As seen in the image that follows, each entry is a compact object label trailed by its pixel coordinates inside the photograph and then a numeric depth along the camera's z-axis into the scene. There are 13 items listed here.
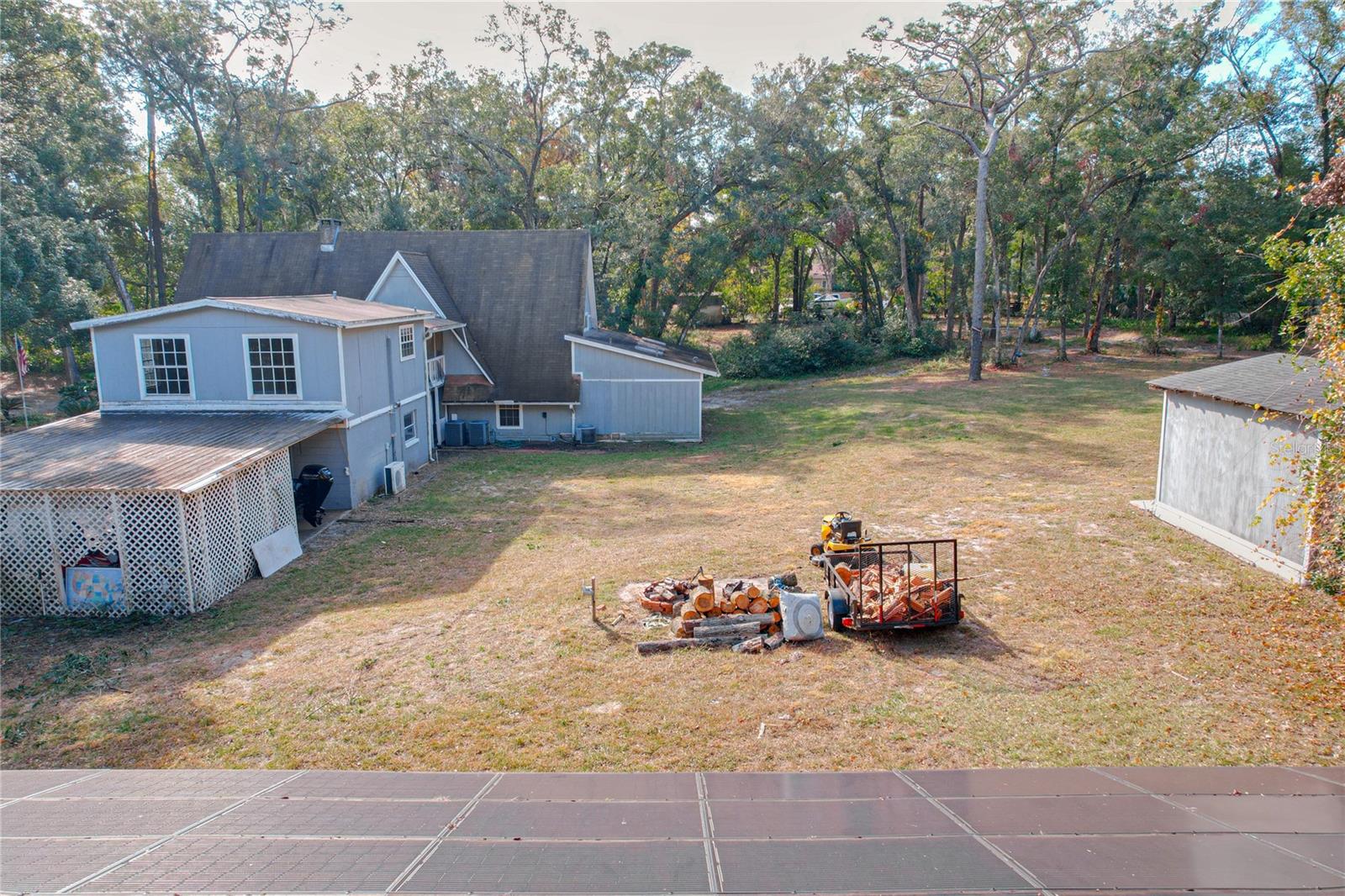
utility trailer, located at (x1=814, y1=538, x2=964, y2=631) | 10.73
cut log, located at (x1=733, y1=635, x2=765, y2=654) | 10.63
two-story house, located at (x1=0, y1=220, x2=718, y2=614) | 12.61
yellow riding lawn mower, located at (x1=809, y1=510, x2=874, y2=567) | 13.07
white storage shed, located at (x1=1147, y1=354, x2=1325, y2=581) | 12.59
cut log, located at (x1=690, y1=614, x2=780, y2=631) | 11.09
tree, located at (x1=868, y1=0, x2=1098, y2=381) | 32.34
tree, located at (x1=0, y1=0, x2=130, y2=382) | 26.52
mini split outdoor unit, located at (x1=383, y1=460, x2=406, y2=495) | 20.36
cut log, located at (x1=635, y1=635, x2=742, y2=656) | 10.68
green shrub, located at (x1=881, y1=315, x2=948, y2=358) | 42.62
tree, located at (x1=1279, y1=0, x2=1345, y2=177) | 31.48
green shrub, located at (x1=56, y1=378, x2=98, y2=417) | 29.64
